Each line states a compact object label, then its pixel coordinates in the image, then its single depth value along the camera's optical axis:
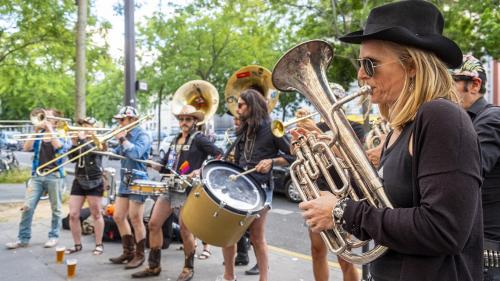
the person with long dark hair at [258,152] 4.22
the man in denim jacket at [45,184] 6.02
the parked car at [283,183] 10.43
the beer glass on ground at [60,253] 4.69
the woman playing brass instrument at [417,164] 1.30
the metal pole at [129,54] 7.57
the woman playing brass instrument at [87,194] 5.74
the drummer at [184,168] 4.77
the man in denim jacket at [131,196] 5.14
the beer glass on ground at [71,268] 4.03
